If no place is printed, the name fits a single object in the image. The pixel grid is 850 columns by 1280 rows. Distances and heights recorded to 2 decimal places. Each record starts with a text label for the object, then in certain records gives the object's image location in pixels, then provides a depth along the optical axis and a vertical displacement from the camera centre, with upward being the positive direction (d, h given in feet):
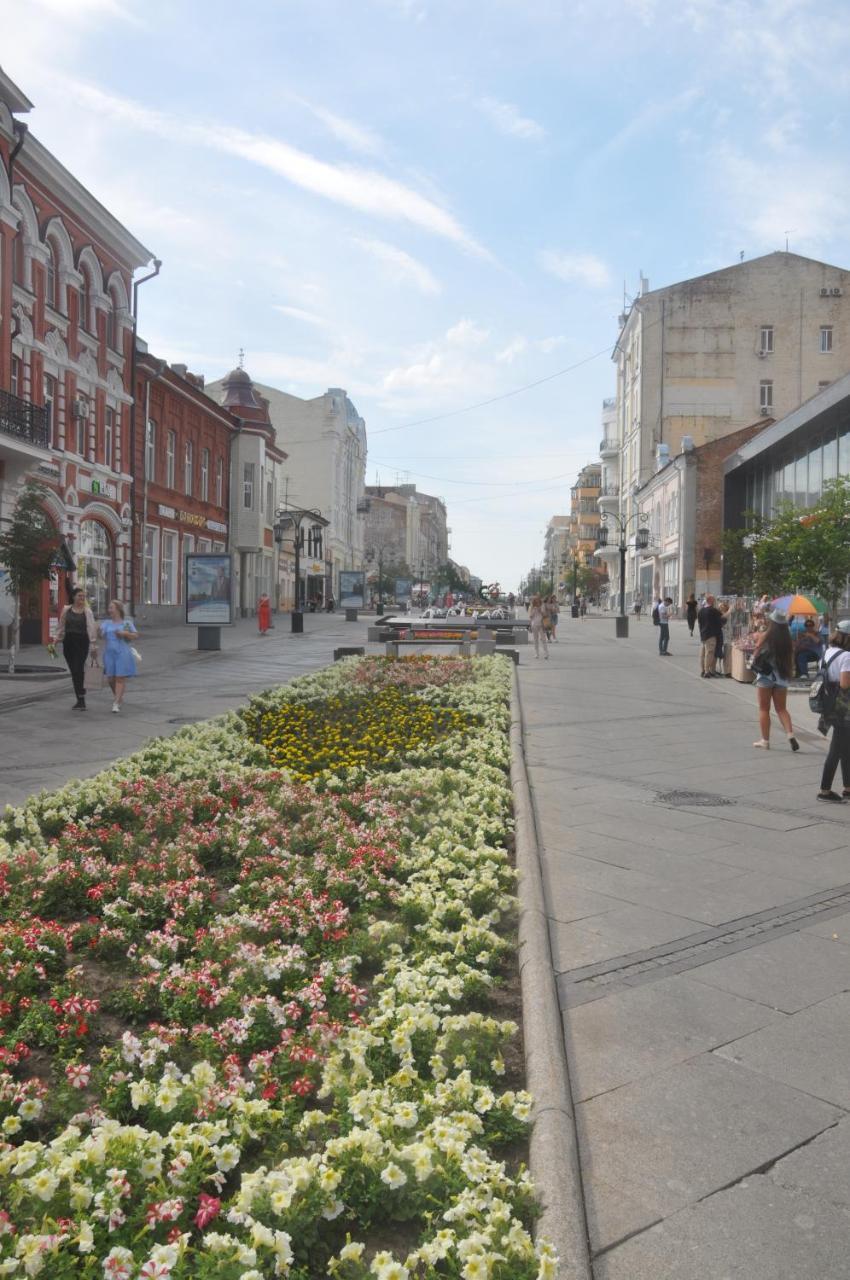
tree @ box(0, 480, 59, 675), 64.44 +3.04
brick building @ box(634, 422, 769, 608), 165.78 +14.41
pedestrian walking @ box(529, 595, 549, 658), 86.79 -1.58
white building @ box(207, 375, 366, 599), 261.85 +37.54
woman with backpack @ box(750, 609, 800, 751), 36.32 -2.24
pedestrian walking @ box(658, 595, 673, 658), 89.61 -2.67
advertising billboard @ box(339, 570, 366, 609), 197.36 +2.00
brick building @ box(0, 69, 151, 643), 82.38 +21.70
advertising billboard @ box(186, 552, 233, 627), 96.94 +0.59
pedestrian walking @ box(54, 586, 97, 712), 49.52 -1.77
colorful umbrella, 65.62 -0.18
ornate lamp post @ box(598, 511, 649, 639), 127.45 +11.48
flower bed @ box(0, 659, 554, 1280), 8.35 -4.86
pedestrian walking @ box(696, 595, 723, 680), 68.59 -1.98
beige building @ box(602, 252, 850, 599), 191.52 +47.22
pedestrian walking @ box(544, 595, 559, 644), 100.62 -1.35
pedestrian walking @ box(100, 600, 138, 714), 48.06 -2.50
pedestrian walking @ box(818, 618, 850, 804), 27.37 -3.01
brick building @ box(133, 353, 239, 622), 120.67 +15.30
